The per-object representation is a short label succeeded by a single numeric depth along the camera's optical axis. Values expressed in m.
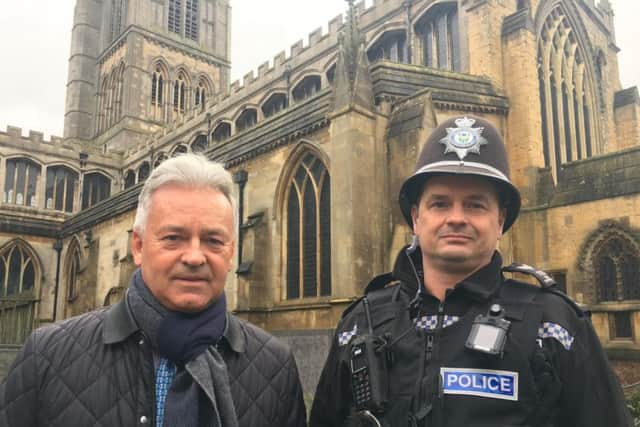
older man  1.90
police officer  1.98
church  11.62
